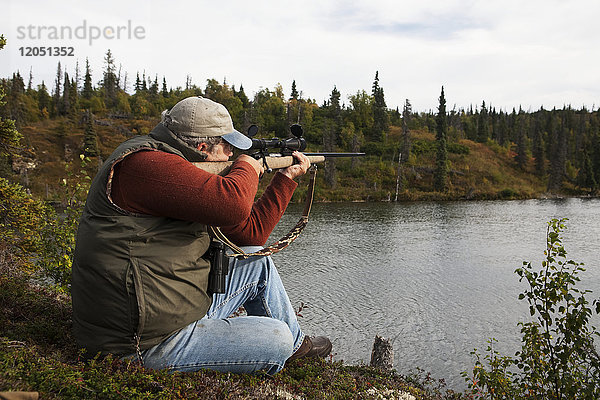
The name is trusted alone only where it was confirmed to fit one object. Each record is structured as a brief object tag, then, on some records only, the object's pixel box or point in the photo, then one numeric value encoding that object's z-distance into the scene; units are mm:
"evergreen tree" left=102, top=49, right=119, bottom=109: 93262
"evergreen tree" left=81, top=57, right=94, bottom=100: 92812
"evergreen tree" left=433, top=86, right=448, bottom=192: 57688
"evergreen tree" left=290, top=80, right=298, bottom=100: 96375
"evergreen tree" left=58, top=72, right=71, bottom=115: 83000
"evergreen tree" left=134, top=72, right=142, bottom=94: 110125
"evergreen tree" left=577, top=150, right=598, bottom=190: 64969
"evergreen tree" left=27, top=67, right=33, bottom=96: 101912
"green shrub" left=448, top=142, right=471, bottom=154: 71750
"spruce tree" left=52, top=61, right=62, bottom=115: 83775
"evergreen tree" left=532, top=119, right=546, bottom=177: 72438
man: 2580
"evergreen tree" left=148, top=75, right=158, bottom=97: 103662
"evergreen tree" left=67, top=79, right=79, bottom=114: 75031
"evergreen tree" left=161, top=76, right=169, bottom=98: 102650
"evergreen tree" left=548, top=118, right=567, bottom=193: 66000
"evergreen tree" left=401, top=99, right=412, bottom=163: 66188
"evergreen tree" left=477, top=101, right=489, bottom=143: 87750
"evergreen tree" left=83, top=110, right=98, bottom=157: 53375
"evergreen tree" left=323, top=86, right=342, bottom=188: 56156
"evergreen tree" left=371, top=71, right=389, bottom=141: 77381
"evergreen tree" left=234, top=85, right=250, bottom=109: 90938
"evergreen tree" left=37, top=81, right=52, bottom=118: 84688
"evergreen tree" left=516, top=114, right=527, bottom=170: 74438
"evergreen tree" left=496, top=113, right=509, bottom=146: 93062
